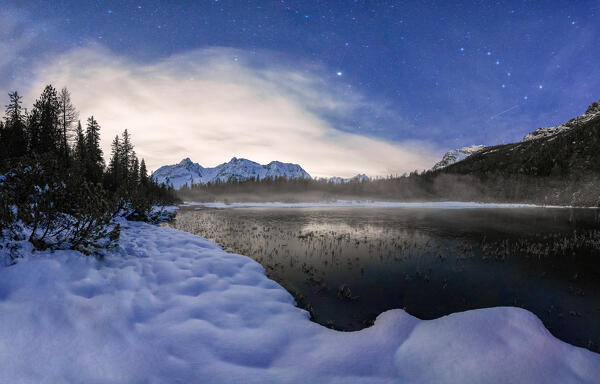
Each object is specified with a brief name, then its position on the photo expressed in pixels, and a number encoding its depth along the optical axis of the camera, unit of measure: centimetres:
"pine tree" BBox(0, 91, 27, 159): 2568
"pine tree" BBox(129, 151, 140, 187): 6464
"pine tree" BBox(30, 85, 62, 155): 3173
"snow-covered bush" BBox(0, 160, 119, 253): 577
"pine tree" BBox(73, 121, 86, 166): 4236
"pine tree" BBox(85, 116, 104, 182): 4578
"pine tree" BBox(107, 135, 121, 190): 5446
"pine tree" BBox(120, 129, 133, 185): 5912
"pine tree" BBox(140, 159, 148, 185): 7233
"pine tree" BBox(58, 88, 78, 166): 4078
